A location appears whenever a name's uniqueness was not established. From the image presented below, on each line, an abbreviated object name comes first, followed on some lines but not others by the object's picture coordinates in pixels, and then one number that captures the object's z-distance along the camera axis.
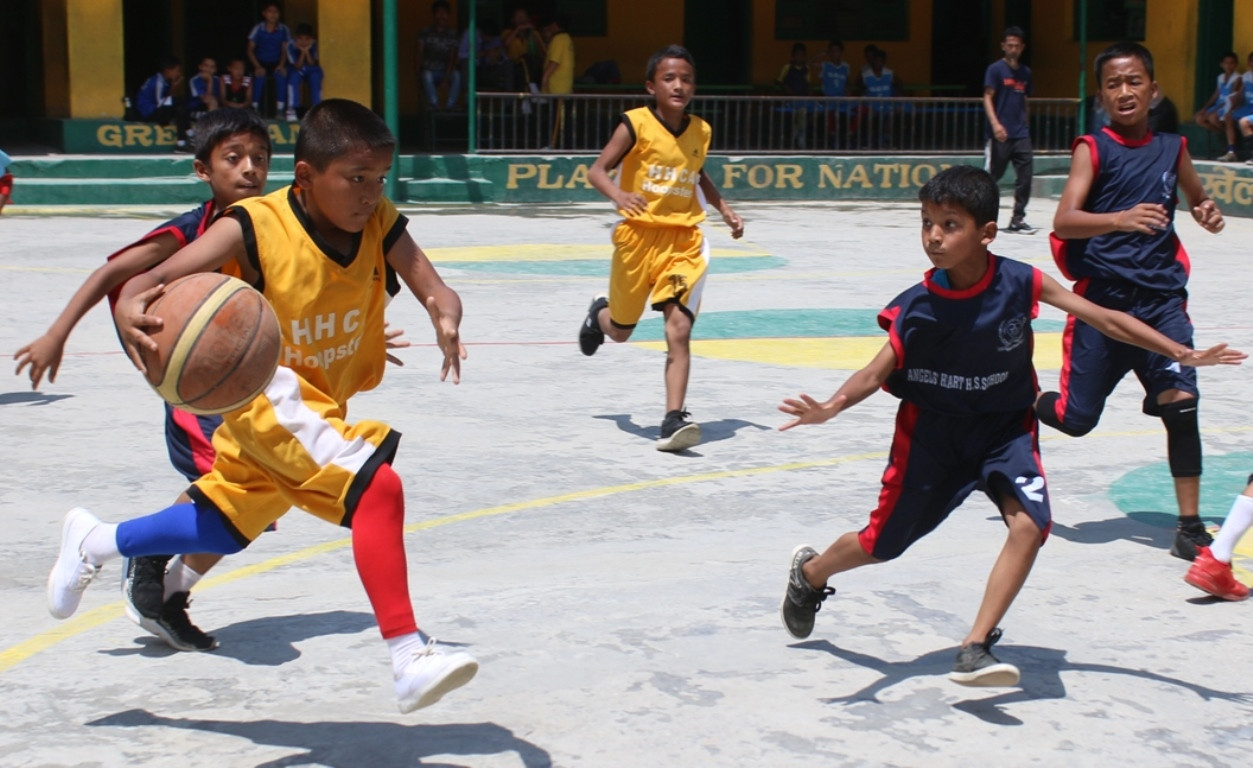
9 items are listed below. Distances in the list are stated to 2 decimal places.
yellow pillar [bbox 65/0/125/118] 21.38
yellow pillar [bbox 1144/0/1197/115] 23.86
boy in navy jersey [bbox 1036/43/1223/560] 6.25
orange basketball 4.07
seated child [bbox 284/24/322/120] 22.05
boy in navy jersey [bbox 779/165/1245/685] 4.76
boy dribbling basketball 4.19
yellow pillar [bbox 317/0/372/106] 22.52
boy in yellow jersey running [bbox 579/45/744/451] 8.32
